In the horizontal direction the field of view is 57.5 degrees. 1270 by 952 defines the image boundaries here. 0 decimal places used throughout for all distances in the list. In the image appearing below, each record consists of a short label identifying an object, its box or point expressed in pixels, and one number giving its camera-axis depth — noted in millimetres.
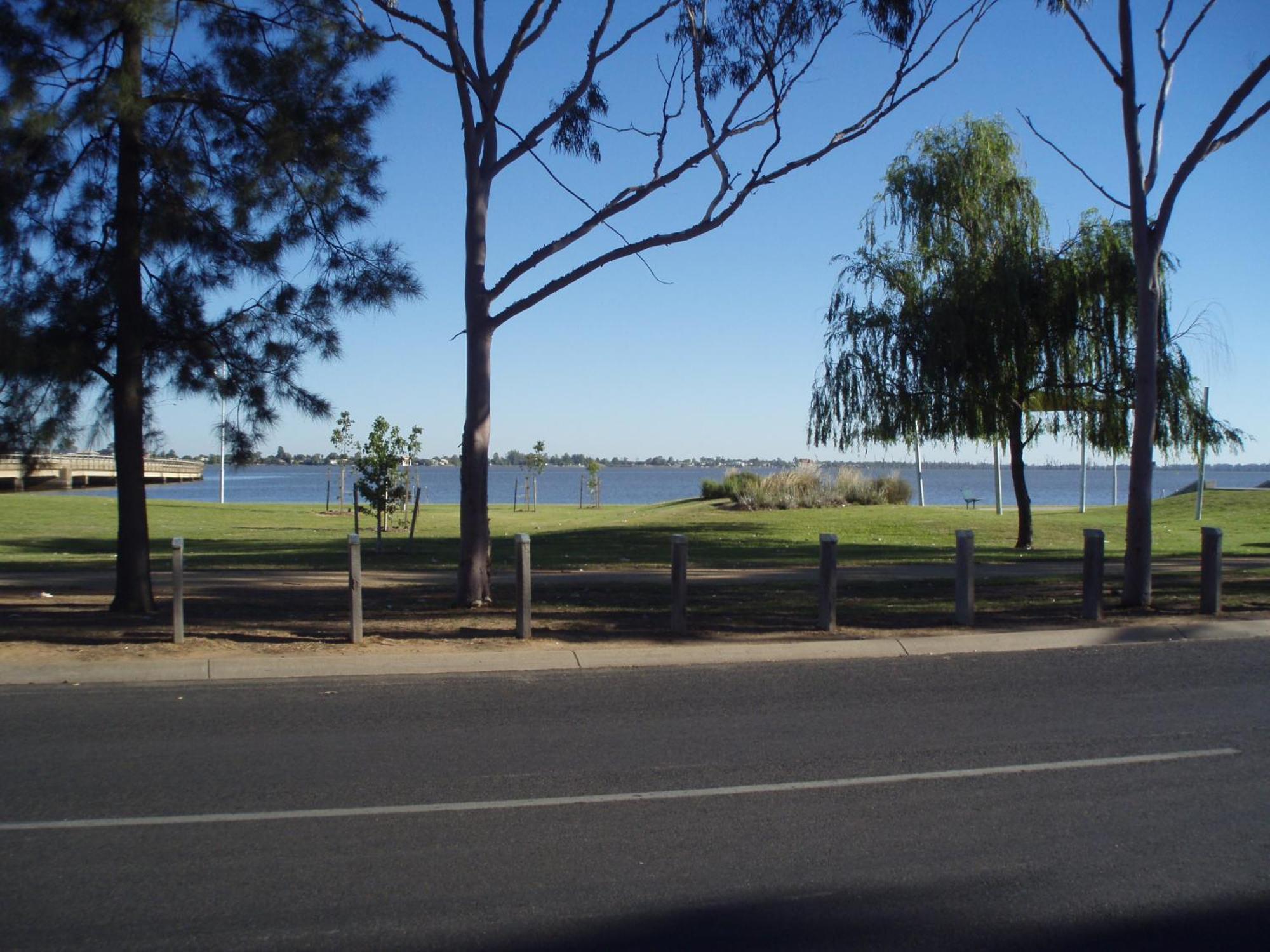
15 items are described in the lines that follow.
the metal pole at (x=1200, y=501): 33750
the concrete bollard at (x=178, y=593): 10320
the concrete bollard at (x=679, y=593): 11750
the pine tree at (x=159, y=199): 11219
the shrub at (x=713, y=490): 41281
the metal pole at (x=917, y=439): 25375
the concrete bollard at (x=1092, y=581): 12406
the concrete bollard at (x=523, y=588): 11180
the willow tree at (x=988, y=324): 23812
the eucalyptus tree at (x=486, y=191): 12781
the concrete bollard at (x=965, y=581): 12117
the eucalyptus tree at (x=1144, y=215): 13117
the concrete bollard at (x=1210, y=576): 12719
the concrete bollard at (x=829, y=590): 11844
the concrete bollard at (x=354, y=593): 10867
